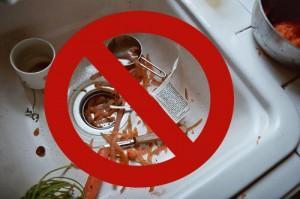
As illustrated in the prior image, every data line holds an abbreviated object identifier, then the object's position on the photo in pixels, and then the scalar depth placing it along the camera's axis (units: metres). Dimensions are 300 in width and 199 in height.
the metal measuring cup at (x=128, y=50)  0.70
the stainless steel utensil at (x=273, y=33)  0.47
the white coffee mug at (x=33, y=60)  0.63
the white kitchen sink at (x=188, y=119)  0.47
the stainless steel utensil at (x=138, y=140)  0.64
